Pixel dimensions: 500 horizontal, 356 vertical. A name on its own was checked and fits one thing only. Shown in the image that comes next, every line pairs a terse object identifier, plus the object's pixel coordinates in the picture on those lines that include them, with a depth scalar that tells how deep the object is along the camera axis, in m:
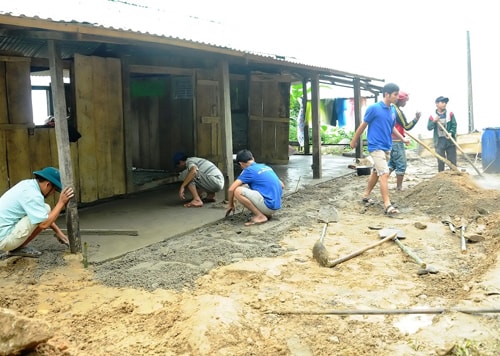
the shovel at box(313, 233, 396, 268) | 5.11
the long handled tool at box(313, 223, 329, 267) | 5.12
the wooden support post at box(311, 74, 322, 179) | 10.88
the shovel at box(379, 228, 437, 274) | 4.84
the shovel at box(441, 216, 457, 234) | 6.49
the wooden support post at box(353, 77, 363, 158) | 14.05
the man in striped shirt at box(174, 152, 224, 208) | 7.80
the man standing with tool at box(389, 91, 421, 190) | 9.07
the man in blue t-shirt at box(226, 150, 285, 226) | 6.80
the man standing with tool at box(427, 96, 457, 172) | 10.17
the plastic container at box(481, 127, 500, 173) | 11.90
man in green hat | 4.96
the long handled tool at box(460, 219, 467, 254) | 5.61
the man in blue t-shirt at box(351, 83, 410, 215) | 7.66
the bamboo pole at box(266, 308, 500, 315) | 3.78
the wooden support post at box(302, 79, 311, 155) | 17.18
